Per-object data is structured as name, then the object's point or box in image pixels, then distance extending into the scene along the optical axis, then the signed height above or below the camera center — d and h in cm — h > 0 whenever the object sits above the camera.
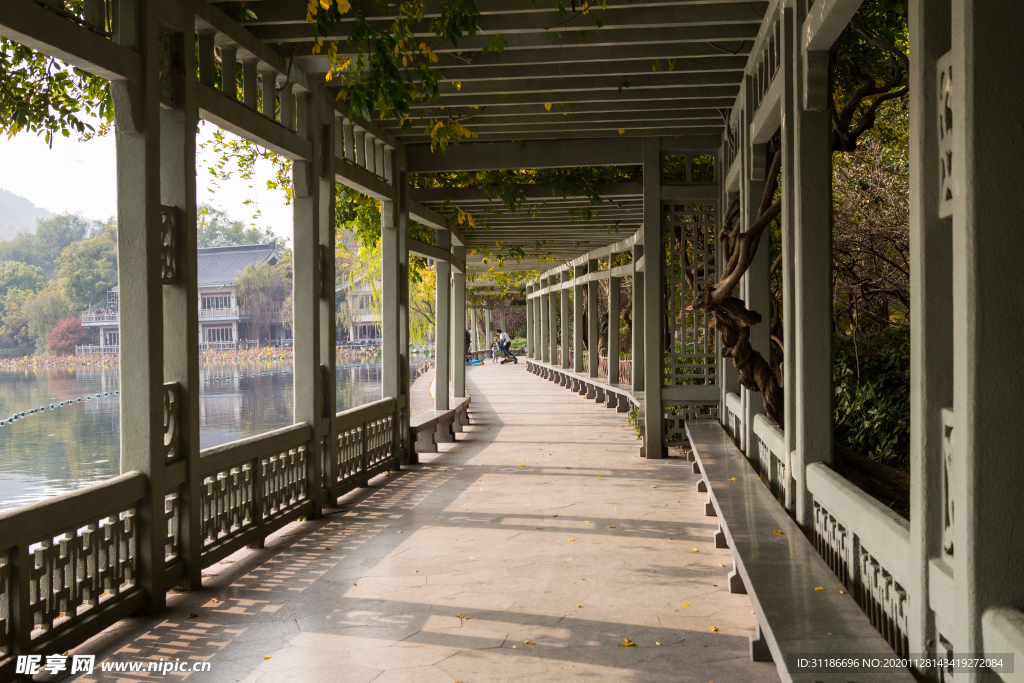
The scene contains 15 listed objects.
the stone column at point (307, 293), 695 +40
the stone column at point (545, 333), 2983 +11
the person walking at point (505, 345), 4206 -45
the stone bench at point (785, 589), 250 -98
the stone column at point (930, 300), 230 +8
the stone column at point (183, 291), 479 +31
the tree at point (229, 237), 3057 +453
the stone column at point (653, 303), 987 +39
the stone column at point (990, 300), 186 +7
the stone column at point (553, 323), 2684 +43
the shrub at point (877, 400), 619 -56
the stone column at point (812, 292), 411 +20
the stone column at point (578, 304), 2167 +84
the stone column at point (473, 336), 4462 +7
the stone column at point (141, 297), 438 +25
